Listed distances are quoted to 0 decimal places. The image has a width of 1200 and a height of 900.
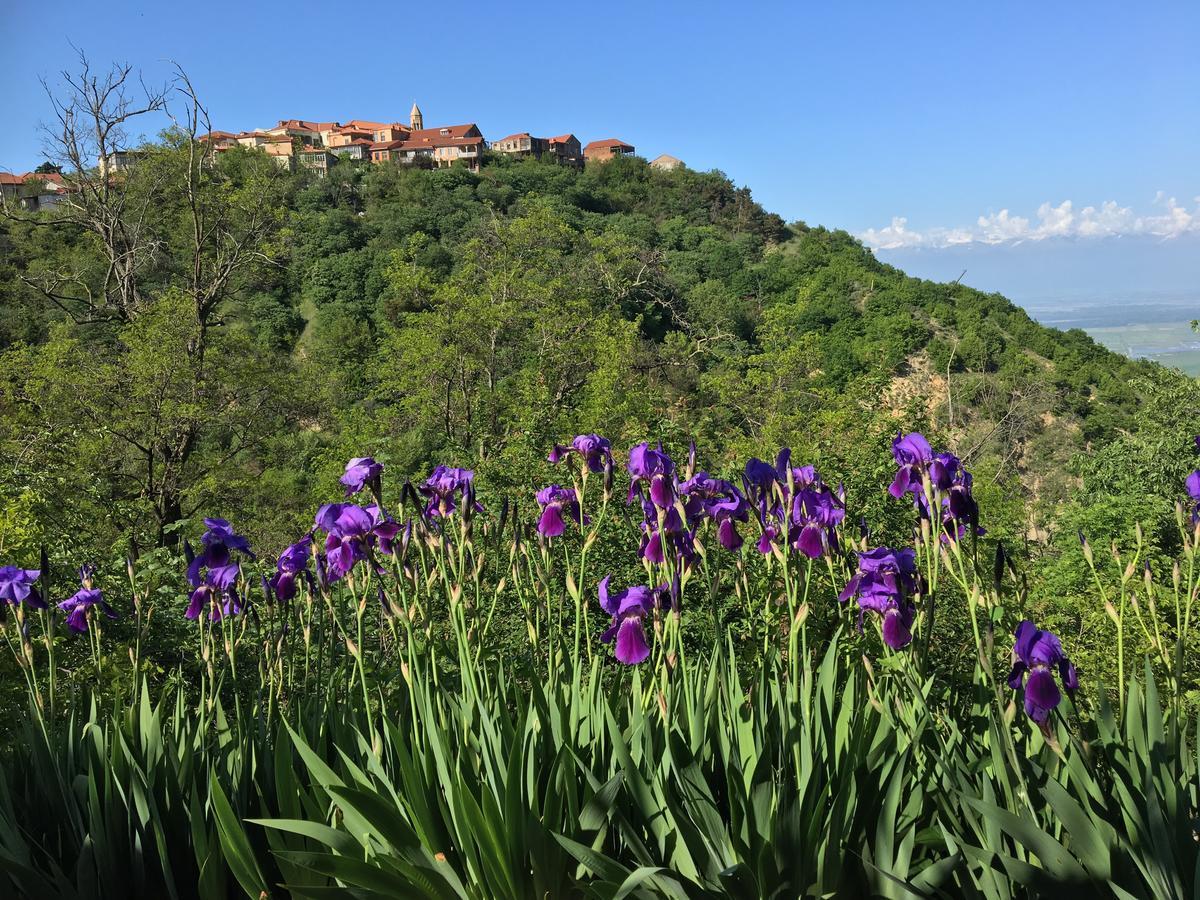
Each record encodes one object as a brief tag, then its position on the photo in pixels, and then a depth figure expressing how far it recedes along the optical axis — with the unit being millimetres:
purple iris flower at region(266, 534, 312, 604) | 2285
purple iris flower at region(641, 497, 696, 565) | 2170
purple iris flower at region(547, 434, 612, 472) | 2393
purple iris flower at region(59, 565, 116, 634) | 2387
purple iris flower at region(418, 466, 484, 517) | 2369
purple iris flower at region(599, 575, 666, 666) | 2020
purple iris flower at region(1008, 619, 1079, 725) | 1588
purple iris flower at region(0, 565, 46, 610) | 2189
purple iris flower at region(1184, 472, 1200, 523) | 2180
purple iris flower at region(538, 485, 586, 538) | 2402
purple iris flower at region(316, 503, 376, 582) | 2078
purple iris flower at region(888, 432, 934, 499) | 1989
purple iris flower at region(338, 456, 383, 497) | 2139
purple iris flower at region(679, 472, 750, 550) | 2256
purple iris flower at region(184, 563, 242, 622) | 2250
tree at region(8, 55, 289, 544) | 13234
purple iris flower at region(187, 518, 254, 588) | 2213
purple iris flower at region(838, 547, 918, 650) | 1936
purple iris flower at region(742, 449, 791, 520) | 2254
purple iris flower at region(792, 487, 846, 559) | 2201
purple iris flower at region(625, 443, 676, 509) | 2145
